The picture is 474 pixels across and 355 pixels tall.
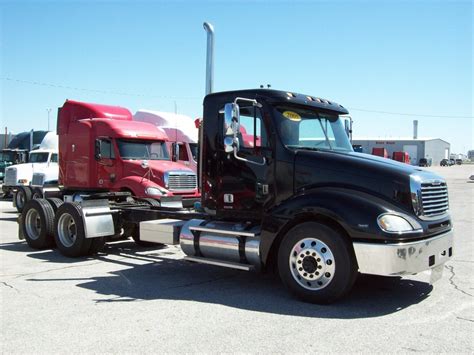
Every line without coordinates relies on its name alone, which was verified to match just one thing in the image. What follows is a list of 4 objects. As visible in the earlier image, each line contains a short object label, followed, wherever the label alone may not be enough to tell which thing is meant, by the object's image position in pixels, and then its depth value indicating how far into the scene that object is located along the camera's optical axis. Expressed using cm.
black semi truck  543
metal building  10481
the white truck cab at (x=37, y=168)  1898
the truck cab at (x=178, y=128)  1802
